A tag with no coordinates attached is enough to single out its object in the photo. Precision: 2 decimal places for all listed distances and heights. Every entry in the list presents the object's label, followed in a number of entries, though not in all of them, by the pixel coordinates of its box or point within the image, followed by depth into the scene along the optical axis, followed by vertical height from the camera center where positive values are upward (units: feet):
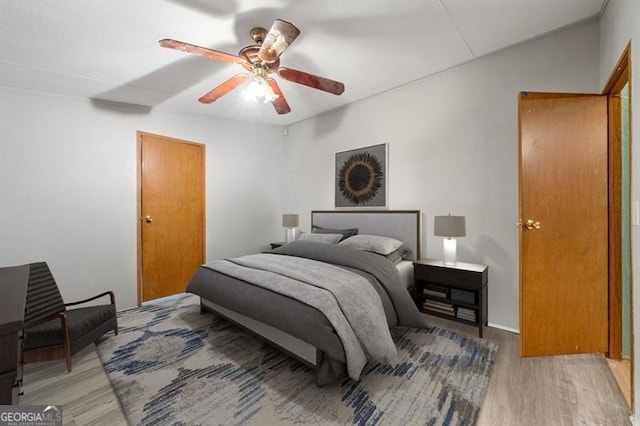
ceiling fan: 6.20 +3.66
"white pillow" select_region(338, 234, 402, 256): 10.10 -1.21
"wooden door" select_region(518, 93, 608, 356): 7.14 -0.34
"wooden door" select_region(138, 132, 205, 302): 12.27 -0.09
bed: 6.17 -2.25
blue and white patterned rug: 5.50 -3.93
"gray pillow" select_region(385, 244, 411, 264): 10.45 -1.65
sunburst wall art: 12.24 +1.58
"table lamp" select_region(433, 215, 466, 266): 9.04 -0.65
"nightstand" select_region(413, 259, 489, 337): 8.58 -2.61
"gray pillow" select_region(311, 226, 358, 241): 12.52 -0.93
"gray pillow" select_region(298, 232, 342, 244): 12.05 -1.15
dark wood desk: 2.85 -1.40
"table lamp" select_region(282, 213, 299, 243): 15.17 -0.51
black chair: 6.95 -2.92
